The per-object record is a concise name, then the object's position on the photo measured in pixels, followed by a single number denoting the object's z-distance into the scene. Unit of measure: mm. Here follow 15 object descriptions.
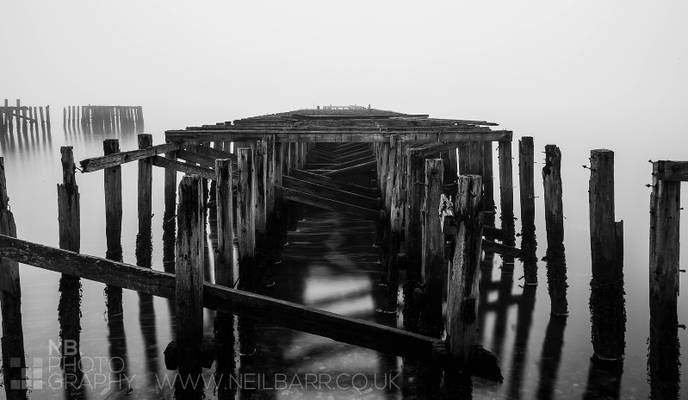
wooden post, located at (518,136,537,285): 8328
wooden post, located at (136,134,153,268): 8562
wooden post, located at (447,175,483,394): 4016
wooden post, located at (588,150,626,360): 5707
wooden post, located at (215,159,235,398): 5391
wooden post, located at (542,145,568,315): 7207
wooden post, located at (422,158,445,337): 5230
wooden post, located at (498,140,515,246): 9594
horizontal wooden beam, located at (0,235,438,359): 4320
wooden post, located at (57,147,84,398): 6066
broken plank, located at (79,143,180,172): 6209
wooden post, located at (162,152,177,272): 10633
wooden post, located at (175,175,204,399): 4281
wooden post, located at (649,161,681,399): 4801
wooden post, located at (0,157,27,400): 4922
